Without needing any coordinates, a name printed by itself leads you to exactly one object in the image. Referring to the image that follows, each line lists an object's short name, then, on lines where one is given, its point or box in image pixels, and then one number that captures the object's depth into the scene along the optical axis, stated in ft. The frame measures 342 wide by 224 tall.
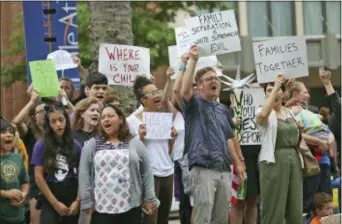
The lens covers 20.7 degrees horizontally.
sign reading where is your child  37.01
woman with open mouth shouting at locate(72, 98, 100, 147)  29.76
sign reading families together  33.81
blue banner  48.70
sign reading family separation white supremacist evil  34.42
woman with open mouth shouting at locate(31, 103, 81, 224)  27.68
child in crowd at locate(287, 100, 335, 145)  35.63
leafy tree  82.33
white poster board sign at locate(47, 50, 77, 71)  39.29
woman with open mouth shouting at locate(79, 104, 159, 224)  26.21
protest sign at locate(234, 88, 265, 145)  34.96
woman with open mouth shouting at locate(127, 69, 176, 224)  31.86
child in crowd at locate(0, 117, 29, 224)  26.99
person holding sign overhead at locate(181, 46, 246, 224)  28.96
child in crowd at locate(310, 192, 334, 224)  33.60
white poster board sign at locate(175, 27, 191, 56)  37.88
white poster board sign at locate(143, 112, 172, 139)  31.48
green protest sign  33.04
